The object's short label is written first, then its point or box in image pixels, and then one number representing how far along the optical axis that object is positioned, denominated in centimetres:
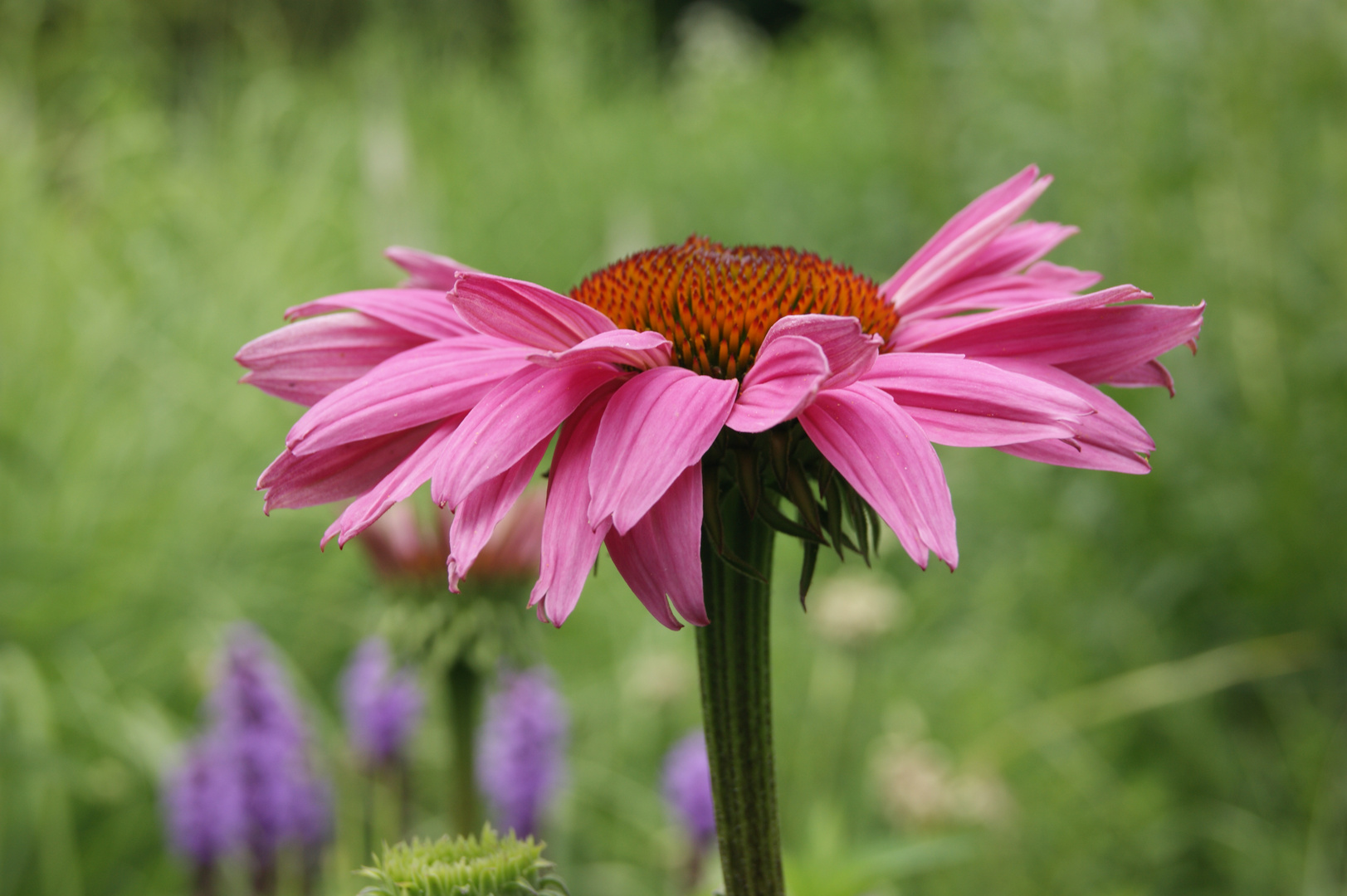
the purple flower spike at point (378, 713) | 82
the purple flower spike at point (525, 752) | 76
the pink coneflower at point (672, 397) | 45
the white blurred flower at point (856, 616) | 97
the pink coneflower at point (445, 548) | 68
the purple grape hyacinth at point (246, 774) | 72
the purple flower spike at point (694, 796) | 72
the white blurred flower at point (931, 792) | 83
